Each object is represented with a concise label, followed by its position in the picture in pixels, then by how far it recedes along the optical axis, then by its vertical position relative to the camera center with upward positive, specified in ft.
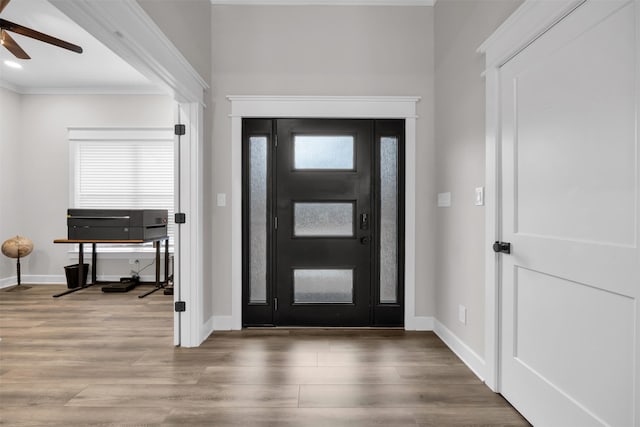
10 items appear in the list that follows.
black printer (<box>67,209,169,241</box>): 15.69 -0.55
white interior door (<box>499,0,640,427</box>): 4.34 -0.13
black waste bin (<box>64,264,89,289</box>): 16.31 -2.89
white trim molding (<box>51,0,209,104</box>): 5.27 +2.94
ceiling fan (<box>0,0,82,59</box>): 9.48 +4.76
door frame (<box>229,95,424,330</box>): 10.71 +2.86
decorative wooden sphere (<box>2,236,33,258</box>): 16.12 -1.60
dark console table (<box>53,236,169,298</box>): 15.72 -2.27
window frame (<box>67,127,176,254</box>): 17.52 +3.51
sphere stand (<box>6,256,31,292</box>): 16.26 -3.45
